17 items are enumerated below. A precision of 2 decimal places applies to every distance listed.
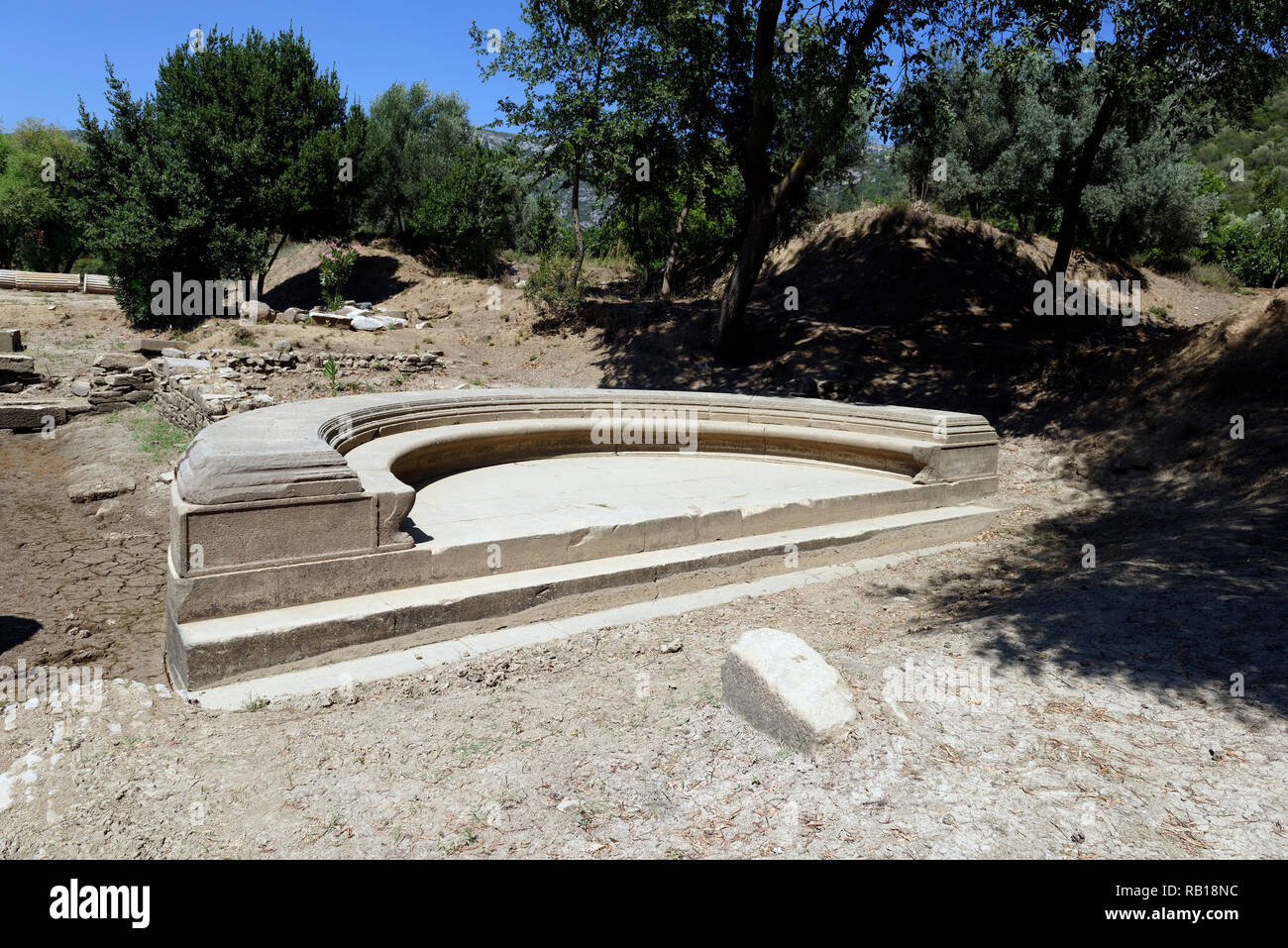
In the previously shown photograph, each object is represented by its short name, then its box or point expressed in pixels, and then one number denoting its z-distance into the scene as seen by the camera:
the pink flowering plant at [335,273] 20.08
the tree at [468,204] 26.09
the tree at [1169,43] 9.76
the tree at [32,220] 31.69
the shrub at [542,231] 25.22
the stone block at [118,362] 14.80
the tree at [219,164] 20.98
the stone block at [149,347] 15.96
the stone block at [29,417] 12.34
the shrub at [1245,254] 21.89
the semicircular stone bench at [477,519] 3.59
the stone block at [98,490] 8.71
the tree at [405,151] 29.11
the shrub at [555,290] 18.34
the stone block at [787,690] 2.78
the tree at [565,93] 18.09
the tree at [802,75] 11.07
